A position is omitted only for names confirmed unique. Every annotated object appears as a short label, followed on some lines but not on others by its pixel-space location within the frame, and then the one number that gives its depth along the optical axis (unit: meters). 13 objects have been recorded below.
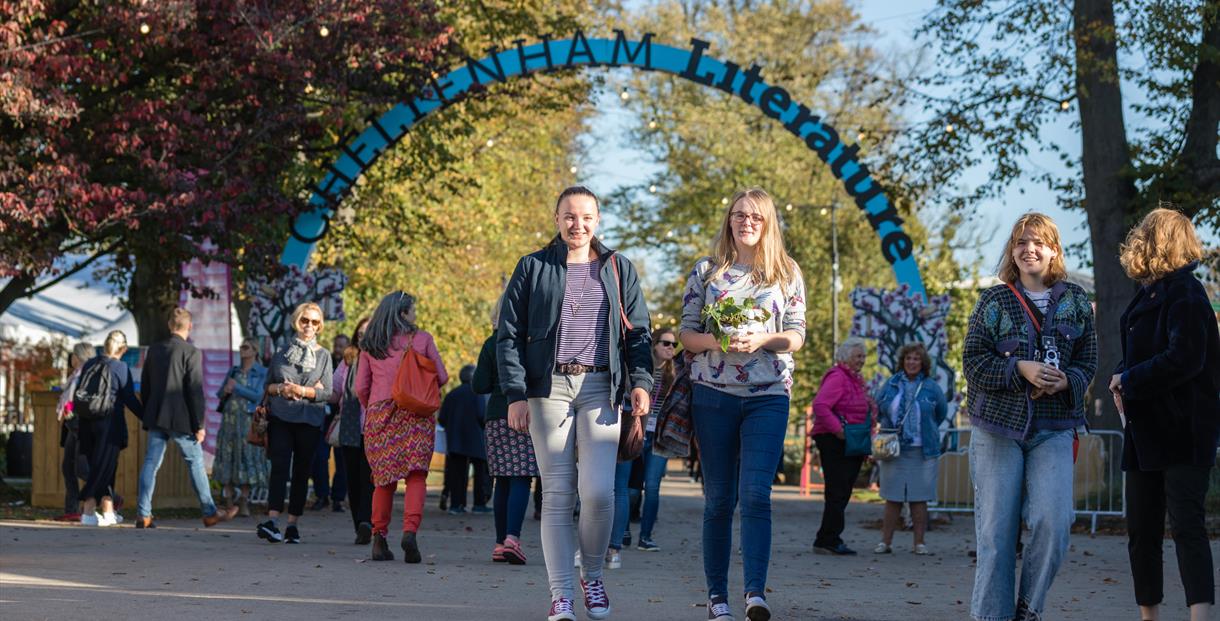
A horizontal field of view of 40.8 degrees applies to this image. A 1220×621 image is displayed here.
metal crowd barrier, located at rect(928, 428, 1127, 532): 16.78
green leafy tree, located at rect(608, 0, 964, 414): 42.75
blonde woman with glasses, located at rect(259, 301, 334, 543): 12.34
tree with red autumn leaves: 16.28
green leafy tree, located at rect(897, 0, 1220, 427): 17.42
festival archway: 20.00
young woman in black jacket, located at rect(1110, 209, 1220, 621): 6.77
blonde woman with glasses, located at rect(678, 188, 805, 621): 7.19
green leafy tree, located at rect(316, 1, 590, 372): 24.39
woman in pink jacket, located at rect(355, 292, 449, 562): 10.81
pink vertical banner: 19.17
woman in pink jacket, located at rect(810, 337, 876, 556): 13.30
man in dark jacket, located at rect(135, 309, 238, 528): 14.45
